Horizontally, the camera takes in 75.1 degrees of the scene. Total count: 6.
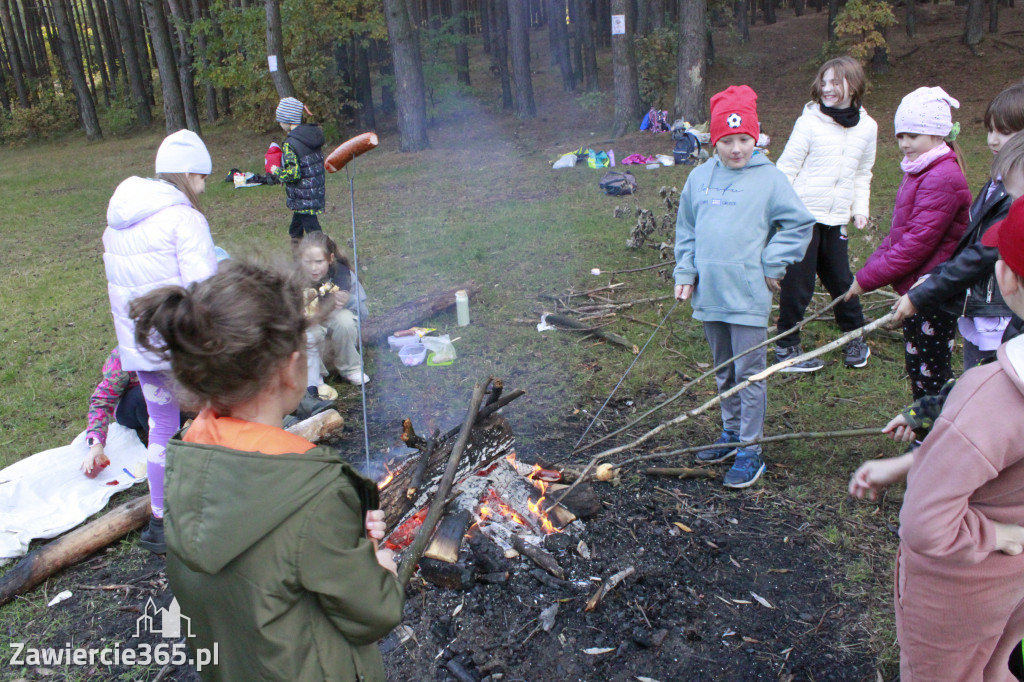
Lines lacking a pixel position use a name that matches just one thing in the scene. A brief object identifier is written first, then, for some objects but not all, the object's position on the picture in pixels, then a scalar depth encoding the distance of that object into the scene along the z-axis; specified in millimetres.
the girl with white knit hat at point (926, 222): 3660
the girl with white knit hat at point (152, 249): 3229
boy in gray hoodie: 3514
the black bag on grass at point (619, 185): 10836
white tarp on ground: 3727
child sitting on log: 5148
